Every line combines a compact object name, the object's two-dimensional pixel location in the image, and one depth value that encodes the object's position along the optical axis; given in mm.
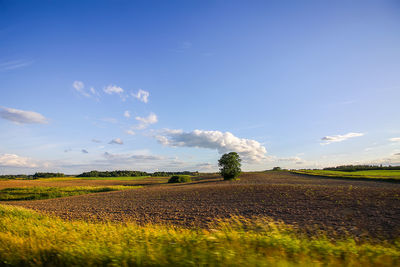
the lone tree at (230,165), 49469
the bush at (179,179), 59284
